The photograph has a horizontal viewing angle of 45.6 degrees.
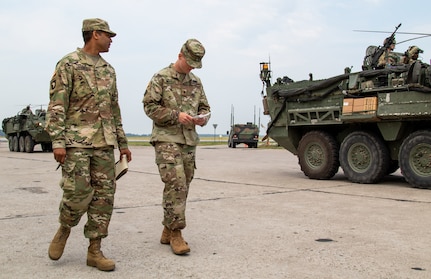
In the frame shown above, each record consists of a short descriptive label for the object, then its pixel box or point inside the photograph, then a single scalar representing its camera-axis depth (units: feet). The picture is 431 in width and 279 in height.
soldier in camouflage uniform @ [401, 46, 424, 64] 31.58
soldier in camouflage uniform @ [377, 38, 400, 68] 31.94
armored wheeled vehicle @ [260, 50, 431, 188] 27.25
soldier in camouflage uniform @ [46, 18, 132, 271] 11.74
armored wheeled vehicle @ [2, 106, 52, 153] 72.93
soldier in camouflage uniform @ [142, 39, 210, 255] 13.41
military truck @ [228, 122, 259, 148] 101.14
